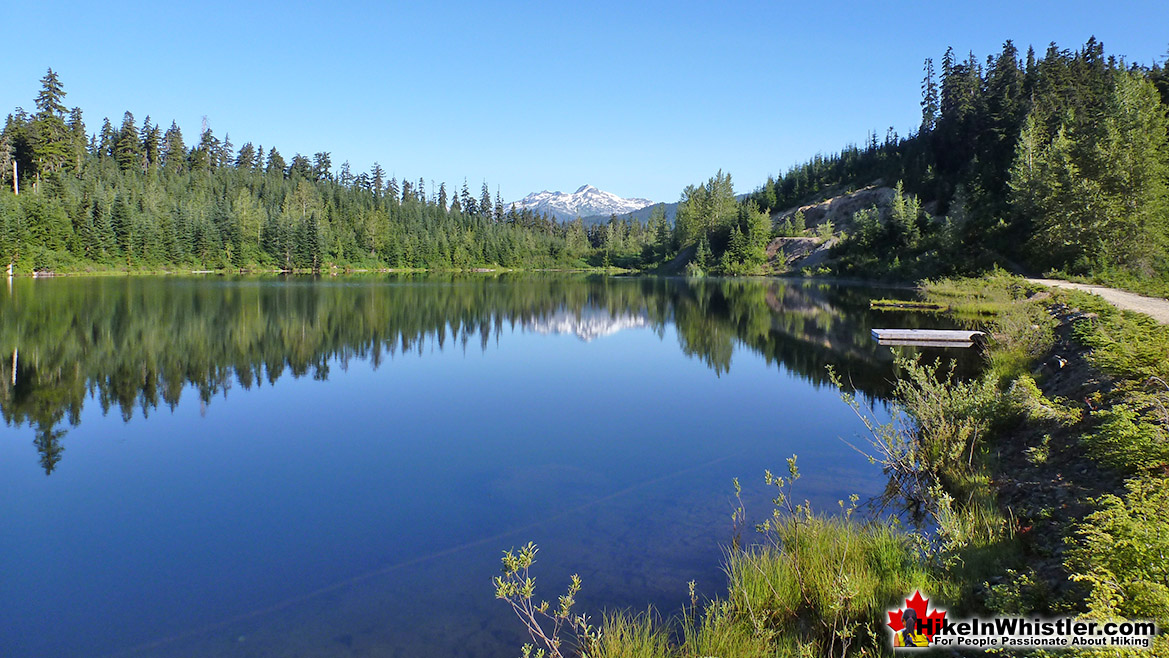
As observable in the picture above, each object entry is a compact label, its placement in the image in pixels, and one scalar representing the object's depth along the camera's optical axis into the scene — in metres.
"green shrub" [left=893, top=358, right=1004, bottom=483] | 8.74
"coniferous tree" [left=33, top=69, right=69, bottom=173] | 74.12
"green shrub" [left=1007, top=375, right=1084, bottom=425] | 8.43
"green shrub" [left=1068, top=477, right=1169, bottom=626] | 3.65
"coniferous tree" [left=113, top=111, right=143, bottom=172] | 103.06
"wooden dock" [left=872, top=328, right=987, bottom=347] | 19.98
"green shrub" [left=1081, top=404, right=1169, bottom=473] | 5.85
